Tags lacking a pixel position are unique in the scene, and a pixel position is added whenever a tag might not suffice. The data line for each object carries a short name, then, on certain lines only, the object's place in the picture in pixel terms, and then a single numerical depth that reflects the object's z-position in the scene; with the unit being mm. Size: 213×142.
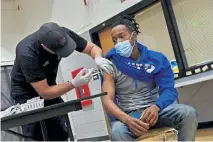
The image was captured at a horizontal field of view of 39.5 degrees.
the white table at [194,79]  2876
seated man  1649
